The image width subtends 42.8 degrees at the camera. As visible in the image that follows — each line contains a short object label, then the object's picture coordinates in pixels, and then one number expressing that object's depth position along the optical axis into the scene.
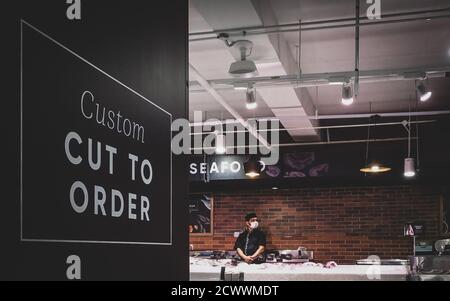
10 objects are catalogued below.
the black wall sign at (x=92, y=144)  1.19
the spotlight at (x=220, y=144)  8.66
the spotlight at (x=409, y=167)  8.14
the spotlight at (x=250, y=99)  6.00
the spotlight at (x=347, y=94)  5.74
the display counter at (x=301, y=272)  6.69
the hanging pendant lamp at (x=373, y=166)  8.53
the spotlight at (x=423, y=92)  5.86
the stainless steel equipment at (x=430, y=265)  6.66
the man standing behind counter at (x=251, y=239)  10.23
